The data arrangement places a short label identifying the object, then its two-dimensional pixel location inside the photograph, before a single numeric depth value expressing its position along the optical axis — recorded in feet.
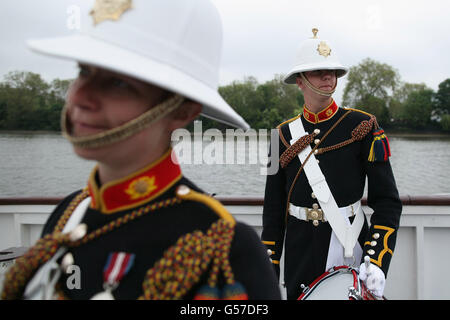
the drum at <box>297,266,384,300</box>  5.27
